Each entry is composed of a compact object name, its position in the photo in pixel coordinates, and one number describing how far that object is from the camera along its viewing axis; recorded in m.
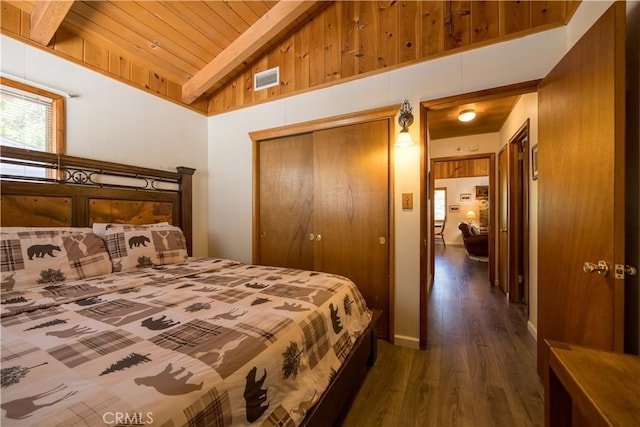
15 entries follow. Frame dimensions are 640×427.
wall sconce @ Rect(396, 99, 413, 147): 2.19
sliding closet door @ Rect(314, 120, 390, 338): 2.43
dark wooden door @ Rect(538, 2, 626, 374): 1.14
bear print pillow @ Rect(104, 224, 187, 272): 1.99
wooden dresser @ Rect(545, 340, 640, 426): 0.71
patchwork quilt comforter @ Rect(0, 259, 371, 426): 0.64
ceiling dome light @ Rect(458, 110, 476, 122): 3.33
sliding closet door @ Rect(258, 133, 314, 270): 2.87
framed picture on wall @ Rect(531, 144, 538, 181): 2.54
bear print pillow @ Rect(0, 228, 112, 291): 1.51
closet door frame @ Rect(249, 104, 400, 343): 2.37
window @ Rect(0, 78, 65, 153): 1.94
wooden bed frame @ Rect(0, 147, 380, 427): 1.52
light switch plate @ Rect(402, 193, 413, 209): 2.31
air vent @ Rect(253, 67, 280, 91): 3.00
